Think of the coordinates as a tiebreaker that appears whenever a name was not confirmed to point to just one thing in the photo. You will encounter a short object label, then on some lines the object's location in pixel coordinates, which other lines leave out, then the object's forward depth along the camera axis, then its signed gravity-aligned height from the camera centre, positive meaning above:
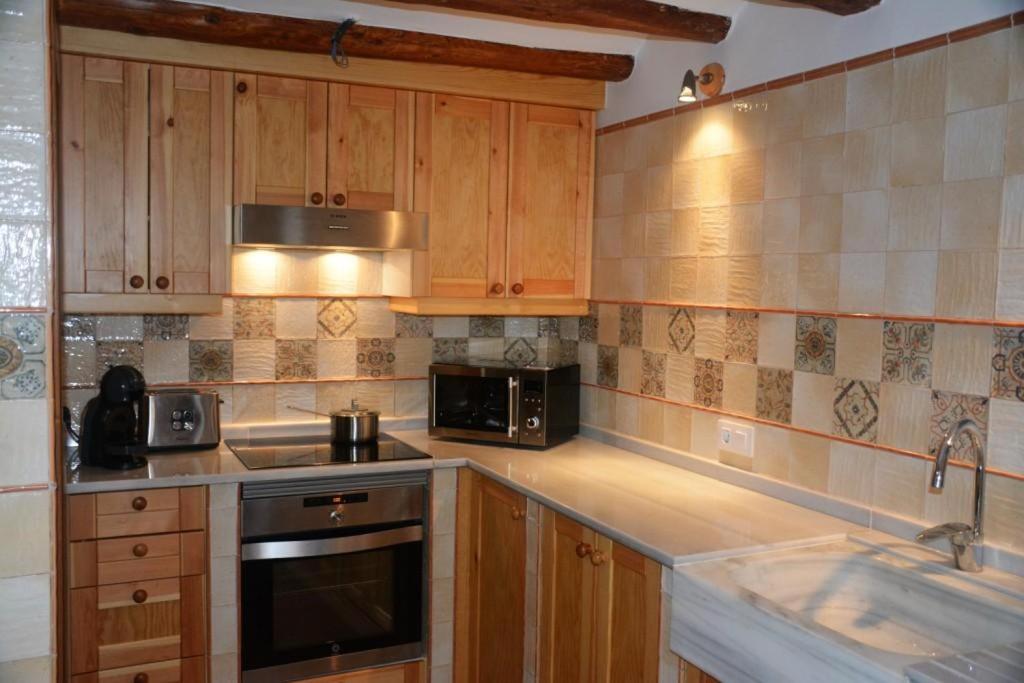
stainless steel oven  2.88 -0.92
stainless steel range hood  3.01 +0.20
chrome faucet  1.98 -0.49
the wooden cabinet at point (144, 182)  2.87 +0.32
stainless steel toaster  3.09 -0.45
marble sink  1.73 -0.66
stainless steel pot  3.32 -0.49
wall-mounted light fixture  2.83 +0.67
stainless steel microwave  3.31 -0.41
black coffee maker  2.83 -0.43
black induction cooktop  3.01 -0.56
